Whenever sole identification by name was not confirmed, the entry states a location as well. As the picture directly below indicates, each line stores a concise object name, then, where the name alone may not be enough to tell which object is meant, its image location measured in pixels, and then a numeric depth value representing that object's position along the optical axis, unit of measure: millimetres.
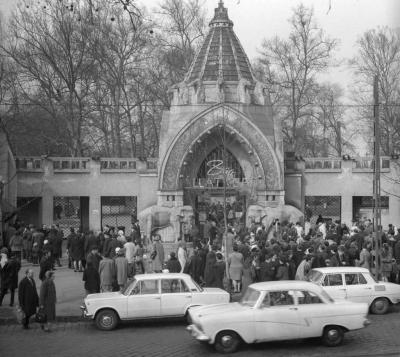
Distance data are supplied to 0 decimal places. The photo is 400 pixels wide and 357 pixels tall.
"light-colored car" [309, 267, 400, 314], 16250
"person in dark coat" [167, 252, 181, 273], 18514
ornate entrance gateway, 30219
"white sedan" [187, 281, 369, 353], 13164
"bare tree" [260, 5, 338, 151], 44469
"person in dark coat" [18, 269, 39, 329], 15250
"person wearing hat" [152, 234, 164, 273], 20339
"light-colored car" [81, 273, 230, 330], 15328
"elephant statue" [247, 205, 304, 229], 30328
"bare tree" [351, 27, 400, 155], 39062
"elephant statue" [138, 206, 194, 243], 30234
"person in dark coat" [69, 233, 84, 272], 22891
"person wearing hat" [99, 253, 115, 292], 18141
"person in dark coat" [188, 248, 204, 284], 19078
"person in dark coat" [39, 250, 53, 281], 18203
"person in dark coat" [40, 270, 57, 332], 15539
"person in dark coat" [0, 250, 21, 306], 17781
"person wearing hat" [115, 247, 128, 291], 18250
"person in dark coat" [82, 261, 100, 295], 17953
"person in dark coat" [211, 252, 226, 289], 18172
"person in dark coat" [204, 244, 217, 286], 18188
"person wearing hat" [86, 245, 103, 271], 18734
